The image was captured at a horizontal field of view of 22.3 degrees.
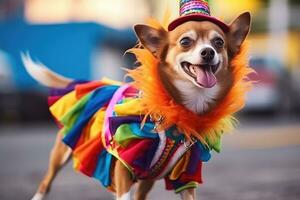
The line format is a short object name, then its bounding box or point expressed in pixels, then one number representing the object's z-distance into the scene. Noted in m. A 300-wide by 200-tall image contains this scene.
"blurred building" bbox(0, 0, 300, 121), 23.03
